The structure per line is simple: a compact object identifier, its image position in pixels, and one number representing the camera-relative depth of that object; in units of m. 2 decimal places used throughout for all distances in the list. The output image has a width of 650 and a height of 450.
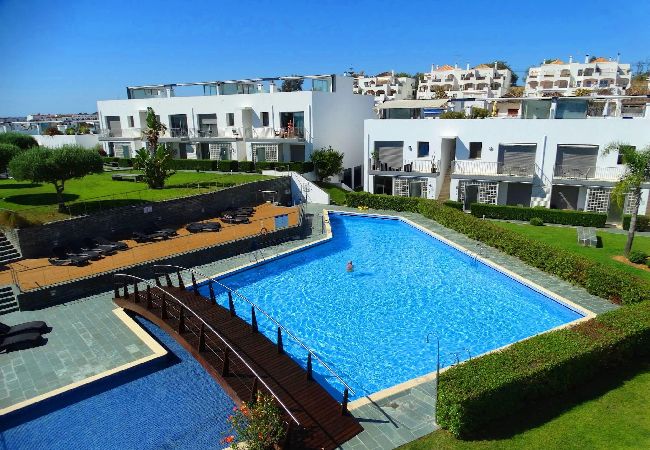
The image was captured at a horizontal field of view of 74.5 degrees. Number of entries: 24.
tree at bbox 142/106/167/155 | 36.66
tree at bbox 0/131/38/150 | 46.16
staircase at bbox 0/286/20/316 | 17.55
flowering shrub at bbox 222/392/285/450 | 9.16
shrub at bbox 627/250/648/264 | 20.91
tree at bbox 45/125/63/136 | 58.94
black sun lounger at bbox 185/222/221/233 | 26.59
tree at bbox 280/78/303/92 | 42.43
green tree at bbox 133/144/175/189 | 33.62
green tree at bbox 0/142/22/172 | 30.06
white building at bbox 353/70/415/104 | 123.02
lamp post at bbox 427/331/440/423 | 16.34
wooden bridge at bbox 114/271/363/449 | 10.18
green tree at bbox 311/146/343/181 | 38.84
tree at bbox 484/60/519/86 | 151.40
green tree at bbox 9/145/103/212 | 24.45
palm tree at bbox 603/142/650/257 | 21.20
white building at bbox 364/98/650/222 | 29.69
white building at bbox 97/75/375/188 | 40.97
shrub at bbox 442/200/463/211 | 33.06
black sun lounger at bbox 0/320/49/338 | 15.05
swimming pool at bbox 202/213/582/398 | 15.35
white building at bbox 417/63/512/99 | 120.94
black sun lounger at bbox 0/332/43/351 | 14.55
